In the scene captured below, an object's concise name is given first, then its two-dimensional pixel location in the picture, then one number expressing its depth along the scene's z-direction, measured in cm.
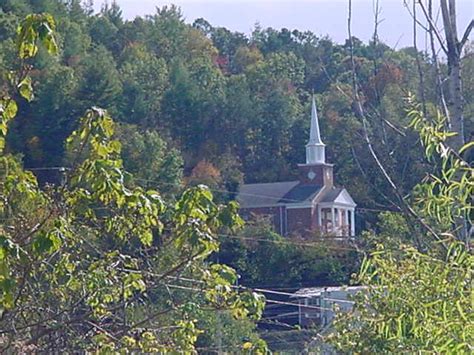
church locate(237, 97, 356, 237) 10662
